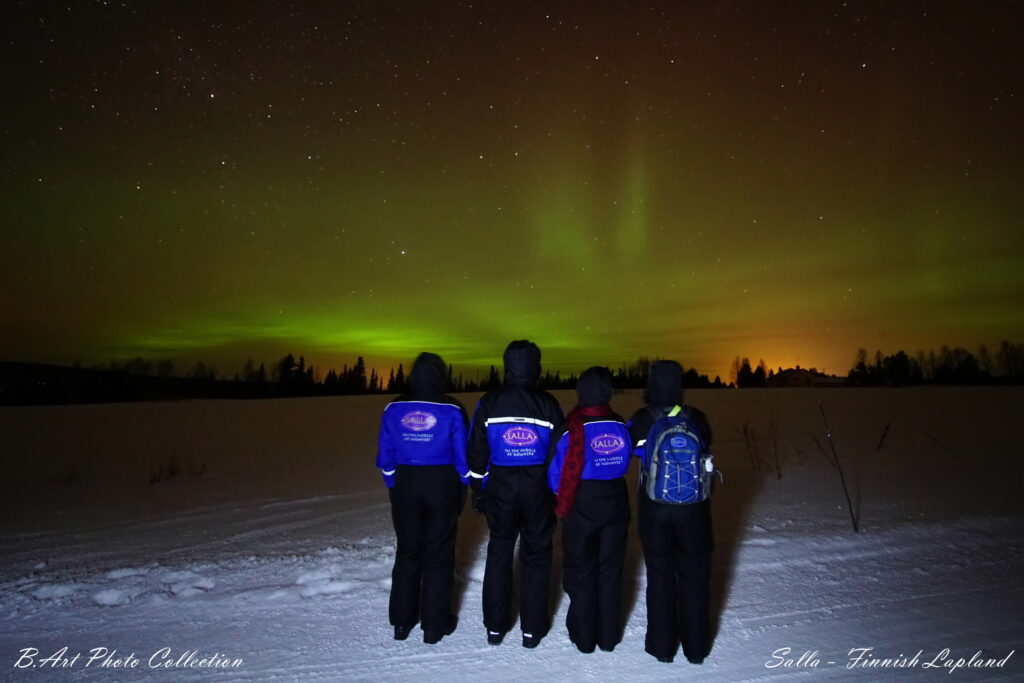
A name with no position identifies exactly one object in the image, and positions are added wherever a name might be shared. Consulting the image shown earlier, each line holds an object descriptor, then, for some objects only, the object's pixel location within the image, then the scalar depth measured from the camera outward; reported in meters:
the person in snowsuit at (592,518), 4.17
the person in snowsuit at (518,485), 4.30
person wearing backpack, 4.02
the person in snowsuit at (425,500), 4.43
